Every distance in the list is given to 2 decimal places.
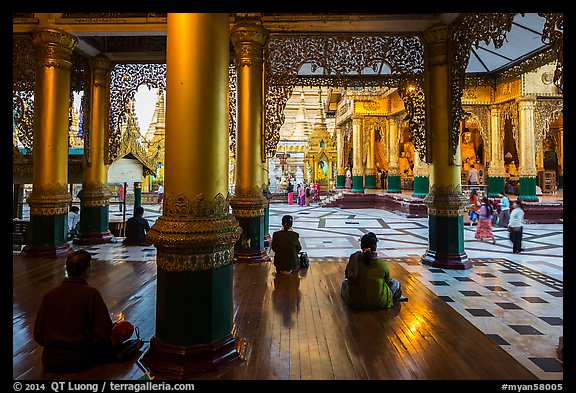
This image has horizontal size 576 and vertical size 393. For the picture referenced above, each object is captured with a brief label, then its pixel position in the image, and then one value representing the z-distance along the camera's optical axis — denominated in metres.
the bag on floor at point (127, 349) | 2.58
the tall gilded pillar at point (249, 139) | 6.23
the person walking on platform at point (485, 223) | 8.46
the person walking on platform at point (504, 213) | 10.55
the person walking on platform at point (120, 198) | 15.45
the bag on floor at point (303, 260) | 5.79
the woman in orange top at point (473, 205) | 11.33
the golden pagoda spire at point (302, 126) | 27.01
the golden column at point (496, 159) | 15.10
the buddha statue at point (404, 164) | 21.36
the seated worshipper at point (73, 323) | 2.32
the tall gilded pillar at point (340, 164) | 22.08
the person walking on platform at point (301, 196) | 18.86
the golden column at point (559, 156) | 18.63
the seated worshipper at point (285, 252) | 5.37
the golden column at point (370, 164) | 19.27
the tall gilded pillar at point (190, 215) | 2.49
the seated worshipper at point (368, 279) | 3.65
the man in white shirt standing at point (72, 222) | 8.58
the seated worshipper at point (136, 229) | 7.81
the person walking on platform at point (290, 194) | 19.89
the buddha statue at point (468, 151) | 19.70
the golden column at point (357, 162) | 19.02
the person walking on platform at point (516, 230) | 7.14
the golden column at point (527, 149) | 13.65
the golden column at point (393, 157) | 17.84
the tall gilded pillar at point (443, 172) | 5.95
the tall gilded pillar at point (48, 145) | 6.48
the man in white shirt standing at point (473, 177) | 16.27
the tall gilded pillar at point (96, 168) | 8.16
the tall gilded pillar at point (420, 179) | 15.73
